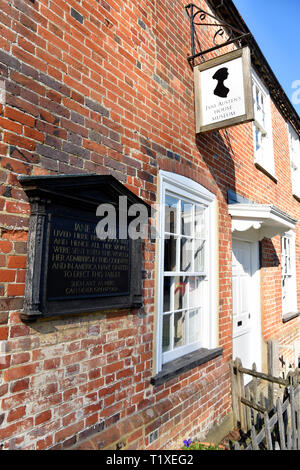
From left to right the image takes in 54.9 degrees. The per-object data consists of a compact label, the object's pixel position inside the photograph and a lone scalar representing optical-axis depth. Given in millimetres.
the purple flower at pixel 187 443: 3118
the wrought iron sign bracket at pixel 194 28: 3998
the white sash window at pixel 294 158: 9074
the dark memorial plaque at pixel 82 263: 2029
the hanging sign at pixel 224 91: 3523
